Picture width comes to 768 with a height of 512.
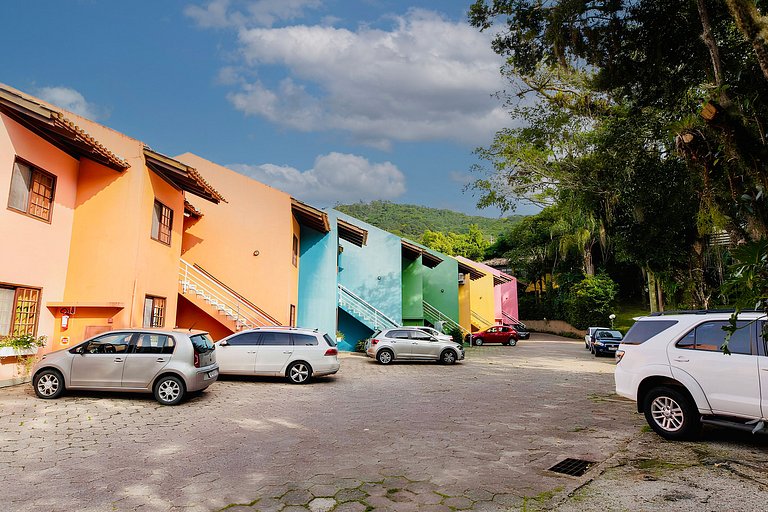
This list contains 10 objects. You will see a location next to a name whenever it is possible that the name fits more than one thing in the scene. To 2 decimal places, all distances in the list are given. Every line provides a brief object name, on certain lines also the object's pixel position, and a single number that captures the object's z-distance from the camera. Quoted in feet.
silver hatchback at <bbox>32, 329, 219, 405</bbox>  30.37
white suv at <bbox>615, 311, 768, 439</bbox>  19.71
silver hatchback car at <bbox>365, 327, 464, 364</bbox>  60.13
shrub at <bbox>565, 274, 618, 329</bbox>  136.67
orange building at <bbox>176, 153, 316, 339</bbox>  60.90
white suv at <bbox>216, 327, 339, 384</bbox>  41.06
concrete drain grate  17.61
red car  110.93
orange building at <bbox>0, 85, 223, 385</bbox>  34.30
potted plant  33.35
